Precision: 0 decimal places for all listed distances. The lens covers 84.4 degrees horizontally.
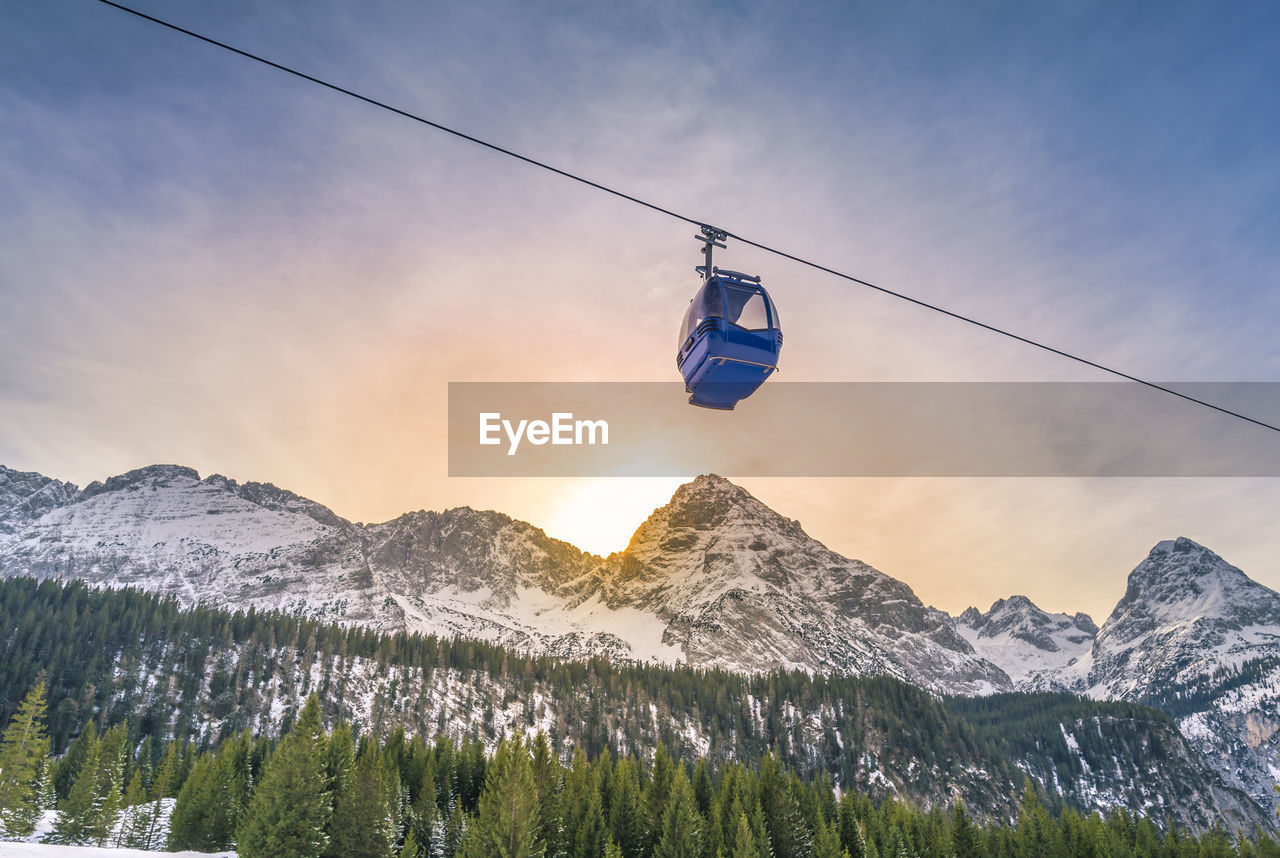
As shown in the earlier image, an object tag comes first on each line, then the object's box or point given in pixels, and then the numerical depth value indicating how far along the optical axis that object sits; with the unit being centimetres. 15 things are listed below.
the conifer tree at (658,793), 4528
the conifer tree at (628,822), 4503
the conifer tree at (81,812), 4981
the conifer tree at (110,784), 5153
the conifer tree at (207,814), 4644
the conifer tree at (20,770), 4834
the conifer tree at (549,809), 4231
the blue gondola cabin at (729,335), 1639
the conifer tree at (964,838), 5281
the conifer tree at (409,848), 3850
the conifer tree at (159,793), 5887
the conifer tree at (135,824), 5666
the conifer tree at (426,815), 4922
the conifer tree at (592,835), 4209
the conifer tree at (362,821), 3738
